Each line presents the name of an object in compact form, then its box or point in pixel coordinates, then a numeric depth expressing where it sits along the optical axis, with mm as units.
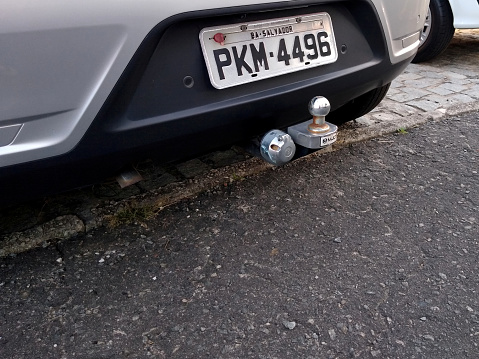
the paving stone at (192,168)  2326
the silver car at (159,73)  1289
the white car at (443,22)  3891
